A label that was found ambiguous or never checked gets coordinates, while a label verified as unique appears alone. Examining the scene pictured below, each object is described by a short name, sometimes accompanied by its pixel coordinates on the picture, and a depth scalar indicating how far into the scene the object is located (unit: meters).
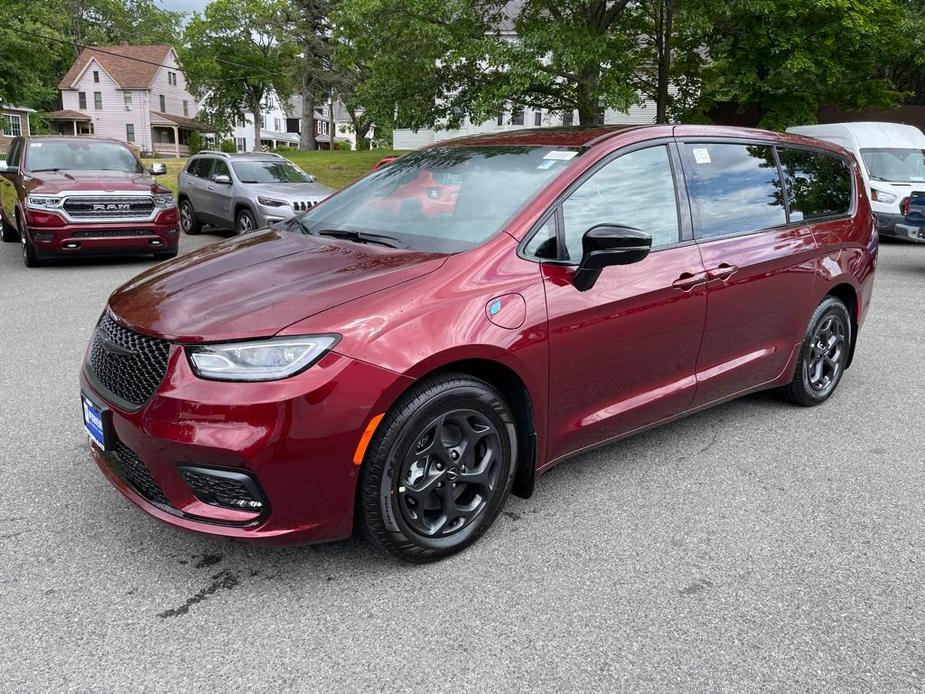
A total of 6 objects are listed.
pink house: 62.50
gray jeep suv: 12.16
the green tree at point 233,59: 48.88
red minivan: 2.61
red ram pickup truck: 9.70
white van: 13.27
